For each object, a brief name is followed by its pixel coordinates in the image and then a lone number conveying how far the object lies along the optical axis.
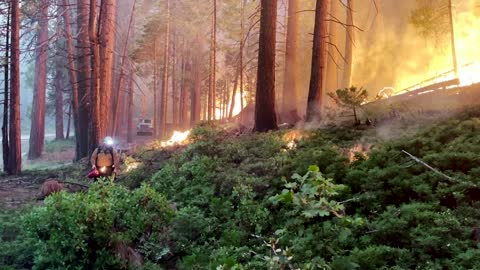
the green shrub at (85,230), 6.15
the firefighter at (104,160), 12.07
